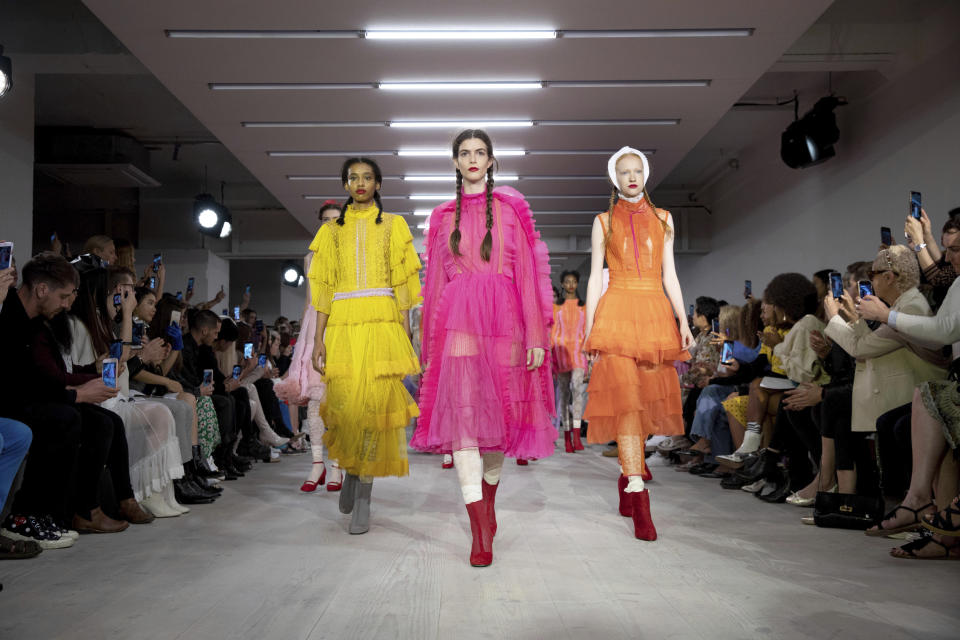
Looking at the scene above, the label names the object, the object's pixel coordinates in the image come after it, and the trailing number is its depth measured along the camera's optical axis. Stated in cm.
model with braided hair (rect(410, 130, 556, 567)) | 259
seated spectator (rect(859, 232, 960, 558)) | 251
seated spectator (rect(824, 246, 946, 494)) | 302
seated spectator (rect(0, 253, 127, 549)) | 268
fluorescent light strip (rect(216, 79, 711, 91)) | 634
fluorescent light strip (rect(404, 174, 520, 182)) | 927
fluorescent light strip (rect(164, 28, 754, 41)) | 538
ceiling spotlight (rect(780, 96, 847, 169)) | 732
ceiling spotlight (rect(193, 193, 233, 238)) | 1084
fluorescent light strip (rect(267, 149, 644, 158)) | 819
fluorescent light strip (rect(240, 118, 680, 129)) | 729
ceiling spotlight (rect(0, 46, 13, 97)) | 502
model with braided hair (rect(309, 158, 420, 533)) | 311
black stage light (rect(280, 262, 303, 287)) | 1572
